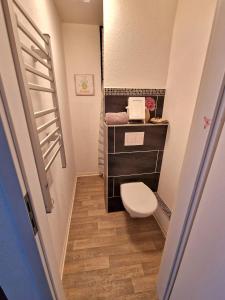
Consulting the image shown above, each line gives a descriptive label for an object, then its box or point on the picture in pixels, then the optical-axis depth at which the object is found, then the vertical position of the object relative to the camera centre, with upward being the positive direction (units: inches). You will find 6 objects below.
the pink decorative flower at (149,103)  68.4 -4.1
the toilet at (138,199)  57.4 -41.1
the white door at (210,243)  22.1 -22.8
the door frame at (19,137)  14.6 -4.6
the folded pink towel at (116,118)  63.7 -10.0
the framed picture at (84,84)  88.4 +4.5
